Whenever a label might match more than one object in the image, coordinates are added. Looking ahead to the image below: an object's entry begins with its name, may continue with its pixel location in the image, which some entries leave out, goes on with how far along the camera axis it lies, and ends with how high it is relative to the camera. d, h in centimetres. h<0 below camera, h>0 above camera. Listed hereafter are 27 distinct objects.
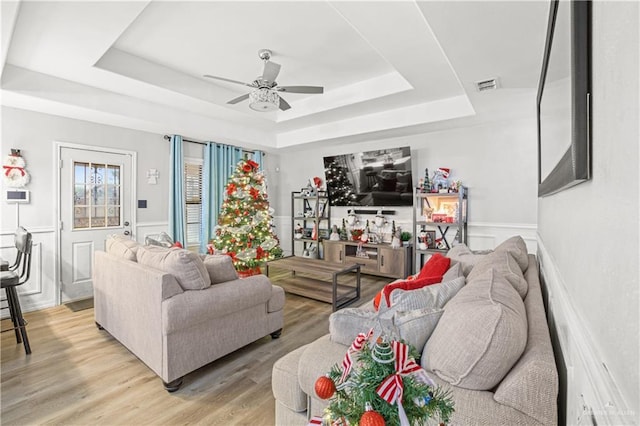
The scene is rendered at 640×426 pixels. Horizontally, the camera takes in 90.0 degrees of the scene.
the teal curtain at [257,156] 648 +115
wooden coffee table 394 -103
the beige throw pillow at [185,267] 227 -39
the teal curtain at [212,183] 562 +54
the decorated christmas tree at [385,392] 63 -37
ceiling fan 312 +122
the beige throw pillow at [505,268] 156 -30
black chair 276 -69
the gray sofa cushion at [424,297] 148 -41
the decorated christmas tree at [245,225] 466 -18
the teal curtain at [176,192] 513 +34
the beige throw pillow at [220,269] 254 -45
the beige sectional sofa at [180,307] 219 -72
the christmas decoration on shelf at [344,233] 593 -39
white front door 414 +8
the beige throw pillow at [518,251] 216 -28
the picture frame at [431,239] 503 -43
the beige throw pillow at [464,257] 251 -40
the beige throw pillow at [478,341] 100 -42
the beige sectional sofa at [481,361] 91 -49
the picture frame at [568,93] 69 +32
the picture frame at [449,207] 494 +8
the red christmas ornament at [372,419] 60 -39
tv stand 509 -76
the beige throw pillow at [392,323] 126 -47
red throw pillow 225 -40
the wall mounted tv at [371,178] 532 +61
